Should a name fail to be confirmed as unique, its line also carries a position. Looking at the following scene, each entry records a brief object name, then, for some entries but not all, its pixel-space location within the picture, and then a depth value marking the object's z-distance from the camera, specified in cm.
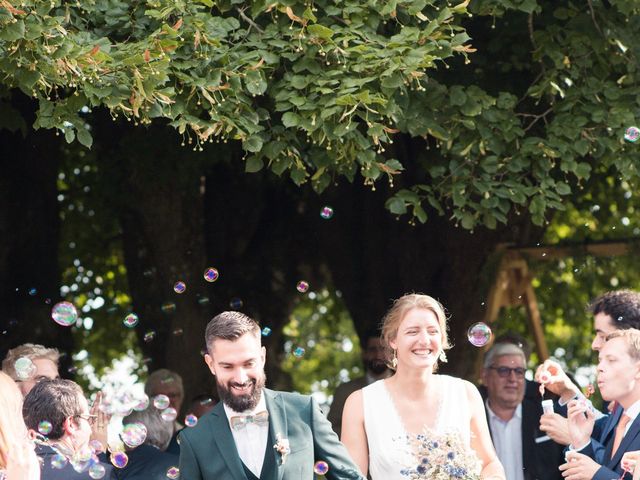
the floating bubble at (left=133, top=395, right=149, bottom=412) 925
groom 718
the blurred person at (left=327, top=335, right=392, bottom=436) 1283
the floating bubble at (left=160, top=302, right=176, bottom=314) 1475
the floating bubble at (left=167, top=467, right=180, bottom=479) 869
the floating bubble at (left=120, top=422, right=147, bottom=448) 886
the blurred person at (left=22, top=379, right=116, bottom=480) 727
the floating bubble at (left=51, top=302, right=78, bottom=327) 1077
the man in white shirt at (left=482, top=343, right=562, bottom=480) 1022
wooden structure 1442
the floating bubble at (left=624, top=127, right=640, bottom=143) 1092
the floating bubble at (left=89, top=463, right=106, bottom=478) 728
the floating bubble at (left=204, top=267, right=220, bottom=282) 1219
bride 842
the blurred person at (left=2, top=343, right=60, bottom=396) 967
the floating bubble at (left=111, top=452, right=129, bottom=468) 847
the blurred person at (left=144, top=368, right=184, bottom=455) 1158
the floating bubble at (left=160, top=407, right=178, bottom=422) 990
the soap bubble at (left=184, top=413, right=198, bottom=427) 1009
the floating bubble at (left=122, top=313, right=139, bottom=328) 1160
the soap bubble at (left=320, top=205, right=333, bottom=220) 1274
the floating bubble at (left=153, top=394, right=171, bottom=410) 1002
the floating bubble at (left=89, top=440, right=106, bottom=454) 854
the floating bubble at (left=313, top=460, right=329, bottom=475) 742
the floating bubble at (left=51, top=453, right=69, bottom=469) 722
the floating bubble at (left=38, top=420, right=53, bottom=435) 741
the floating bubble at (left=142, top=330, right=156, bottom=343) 1436
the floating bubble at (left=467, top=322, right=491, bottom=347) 1016
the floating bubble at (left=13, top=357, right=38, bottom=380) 967
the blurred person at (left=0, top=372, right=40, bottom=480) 640
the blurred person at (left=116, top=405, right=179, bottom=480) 895
